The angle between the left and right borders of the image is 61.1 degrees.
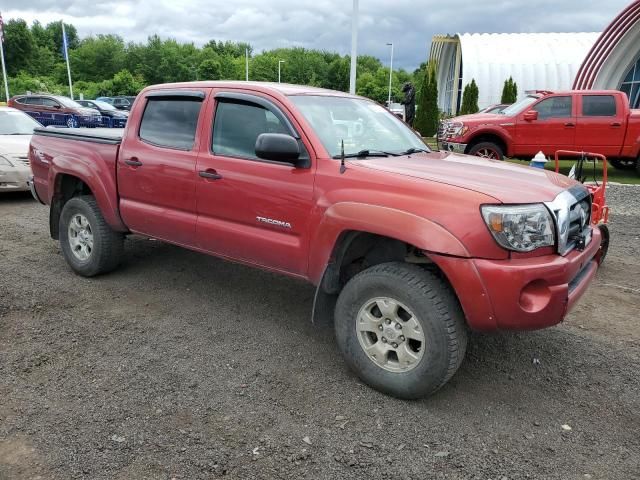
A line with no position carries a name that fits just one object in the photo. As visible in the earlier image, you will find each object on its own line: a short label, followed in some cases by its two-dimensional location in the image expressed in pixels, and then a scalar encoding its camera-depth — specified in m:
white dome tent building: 34.72
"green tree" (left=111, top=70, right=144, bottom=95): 69.31
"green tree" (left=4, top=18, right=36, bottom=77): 76.44
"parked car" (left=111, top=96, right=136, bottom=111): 37.22
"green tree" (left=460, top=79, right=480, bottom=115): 24.38
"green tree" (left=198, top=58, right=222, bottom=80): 80.69
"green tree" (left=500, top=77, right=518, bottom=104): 24.47
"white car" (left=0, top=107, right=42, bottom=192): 8.68
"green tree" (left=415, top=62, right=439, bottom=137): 23.45
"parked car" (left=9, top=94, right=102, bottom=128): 22.12
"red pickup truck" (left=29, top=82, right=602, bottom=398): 2.92
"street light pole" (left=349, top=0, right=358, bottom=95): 17.24
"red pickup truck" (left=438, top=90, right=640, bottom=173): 12.18
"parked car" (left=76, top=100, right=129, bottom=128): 24.57
